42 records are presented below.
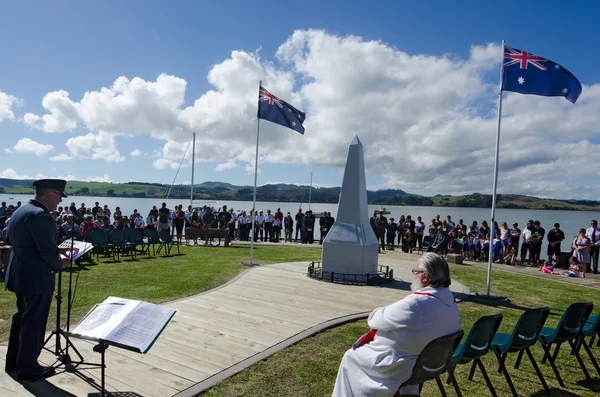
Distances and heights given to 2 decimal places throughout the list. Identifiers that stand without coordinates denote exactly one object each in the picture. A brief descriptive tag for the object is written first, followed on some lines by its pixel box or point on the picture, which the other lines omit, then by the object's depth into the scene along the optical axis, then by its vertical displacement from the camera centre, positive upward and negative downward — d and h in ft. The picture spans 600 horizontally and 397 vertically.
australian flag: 29.14 +10.61
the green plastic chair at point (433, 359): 9.77 -3.63
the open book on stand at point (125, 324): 10.63 -3.72
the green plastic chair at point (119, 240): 46.89 -5.42
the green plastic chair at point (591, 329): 16.46 -4.53
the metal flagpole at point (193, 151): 93.86 +11.42
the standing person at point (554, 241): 53.62 -2.48
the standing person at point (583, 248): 47.37 -2.87
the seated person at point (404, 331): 9.72 -2.93
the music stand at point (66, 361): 13.79 -6.10
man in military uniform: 12.94 -2.84
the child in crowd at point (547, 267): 48.45 -5.69
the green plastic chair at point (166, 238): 51.44 -5.29
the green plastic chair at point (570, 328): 15.72 -4.27
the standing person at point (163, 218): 62.69 -3.25
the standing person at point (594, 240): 50.06 -1.93
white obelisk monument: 34.50 -2.09
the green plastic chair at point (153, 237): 50.87 -5.17
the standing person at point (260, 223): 75.97 -3.72
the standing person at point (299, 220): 76.32 -2.64
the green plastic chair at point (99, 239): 45.19 -5.26
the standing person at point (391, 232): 70.03 -3.53
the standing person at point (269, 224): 75.31 -3.73
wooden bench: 63.21 -5.33
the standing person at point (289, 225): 78.02 -3.91
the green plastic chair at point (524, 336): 14.15 -4.23
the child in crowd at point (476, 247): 59.57 -4.49
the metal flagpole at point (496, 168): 29.25 +3.74
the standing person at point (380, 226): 65.26 -2.39
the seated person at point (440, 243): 58.03 -4.21
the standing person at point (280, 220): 75.51 -2.88
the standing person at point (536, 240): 56.75 -2.68
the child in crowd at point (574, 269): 46.59 -5.35
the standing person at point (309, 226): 74.18 -3.57
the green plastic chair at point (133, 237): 48.50 -5.11
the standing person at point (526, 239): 57.60 -2.70
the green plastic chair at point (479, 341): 12.60 -4.04
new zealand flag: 41.37 +9.91
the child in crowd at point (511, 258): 56.13 -5.48
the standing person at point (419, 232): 66.69 -3.05
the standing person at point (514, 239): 57.67 -2.82
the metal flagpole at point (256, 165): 41.13 +4.09
